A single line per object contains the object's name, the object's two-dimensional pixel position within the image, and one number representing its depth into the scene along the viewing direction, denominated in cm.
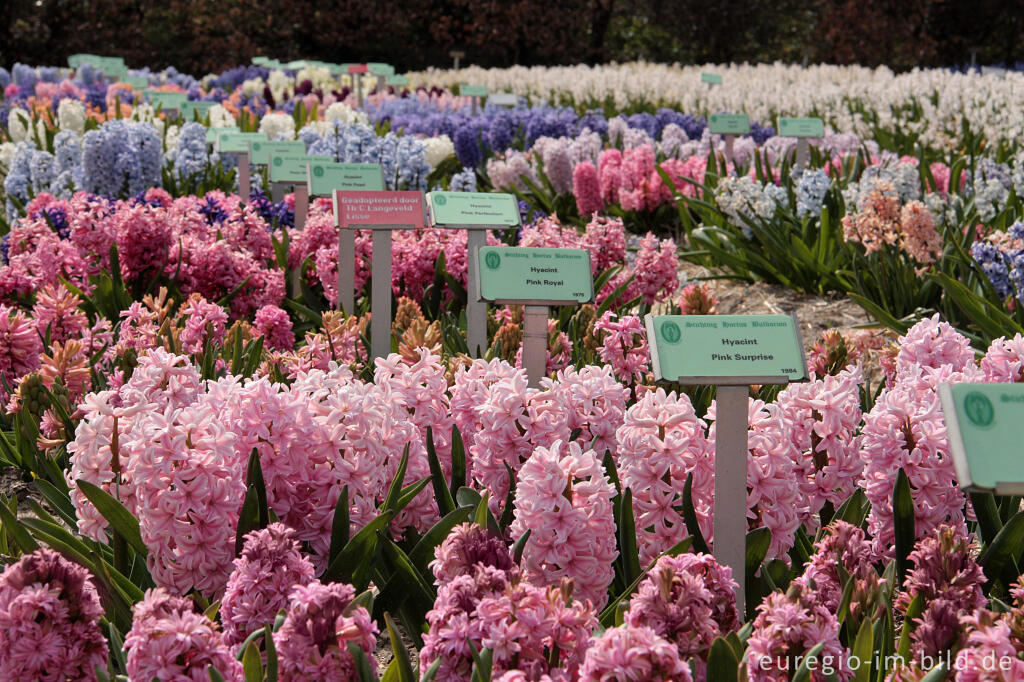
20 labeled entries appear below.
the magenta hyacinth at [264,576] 159
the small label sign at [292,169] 491
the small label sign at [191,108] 949
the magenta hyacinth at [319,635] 141
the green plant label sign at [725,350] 184
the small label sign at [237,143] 588
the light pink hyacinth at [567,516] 170
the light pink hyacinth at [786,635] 142
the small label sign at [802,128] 687
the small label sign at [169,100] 969
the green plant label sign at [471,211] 344
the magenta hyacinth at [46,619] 142
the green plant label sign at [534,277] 263
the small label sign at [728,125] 737
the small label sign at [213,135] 695
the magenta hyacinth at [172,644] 135
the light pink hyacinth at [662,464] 193
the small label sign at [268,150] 524
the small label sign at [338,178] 442
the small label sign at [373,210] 340
